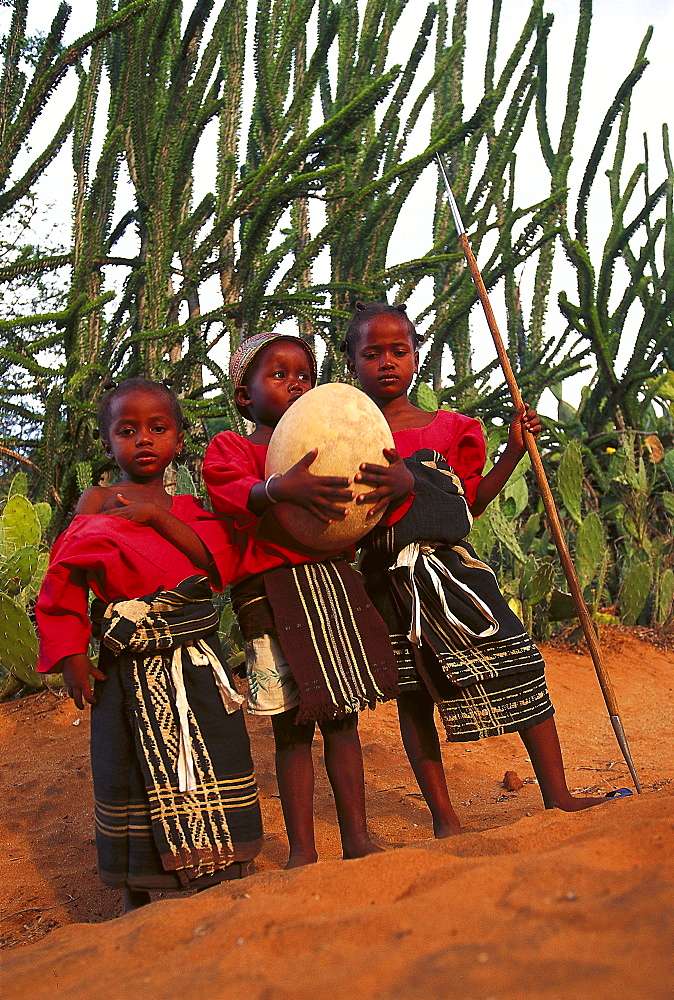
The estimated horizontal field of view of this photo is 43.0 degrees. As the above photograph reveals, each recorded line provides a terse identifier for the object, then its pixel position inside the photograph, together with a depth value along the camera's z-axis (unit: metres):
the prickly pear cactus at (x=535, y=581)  5.05
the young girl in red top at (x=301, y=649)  2.31
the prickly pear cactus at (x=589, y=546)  5.50
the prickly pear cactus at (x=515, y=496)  5.70
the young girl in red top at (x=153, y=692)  2.23
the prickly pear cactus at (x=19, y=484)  4.89
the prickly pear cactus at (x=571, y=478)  5.39
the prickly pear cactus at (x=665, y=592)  5.93
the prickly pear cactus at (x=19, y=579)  4.01
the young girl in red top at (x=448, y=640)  2.48
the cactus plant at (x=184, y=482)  4.29
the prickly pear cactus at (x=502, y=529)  5.18
